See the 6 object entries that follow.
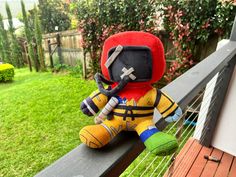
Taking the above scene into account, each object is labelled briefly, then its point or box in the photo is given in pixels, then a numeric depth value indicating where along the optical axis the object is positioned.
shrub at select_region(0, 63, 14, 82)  6.60
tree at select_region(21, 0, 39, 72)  7.54
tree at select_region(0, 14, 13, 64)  9.19
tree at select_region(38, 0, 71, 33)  8.69
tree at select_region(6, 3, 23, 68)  9.02
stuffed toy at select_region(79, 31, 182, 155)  0.50
